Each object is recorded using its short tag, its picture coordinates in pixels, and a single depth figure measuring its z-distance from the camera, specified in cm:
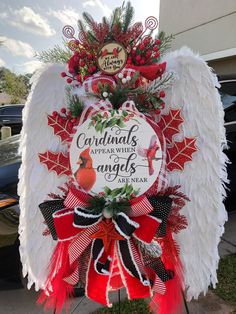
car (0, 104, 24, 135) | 651
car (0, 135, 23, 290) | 144
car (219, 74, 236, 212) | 210
